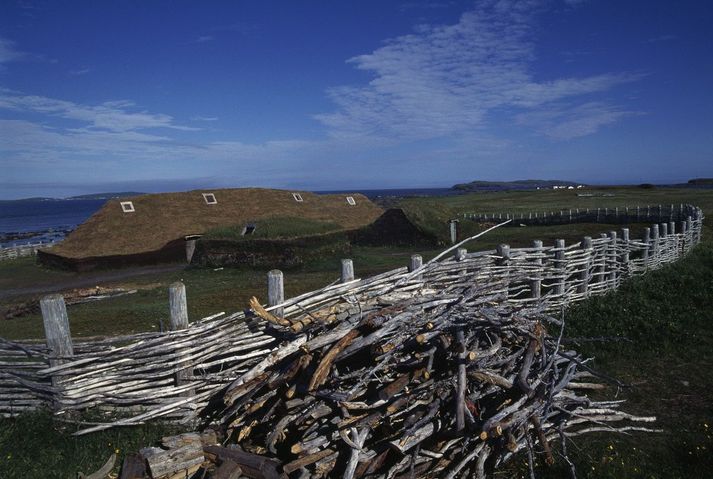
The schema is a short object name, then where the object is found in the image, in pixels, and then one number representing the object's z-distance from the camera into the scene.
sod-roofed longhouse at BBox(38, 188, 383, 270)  21.62
